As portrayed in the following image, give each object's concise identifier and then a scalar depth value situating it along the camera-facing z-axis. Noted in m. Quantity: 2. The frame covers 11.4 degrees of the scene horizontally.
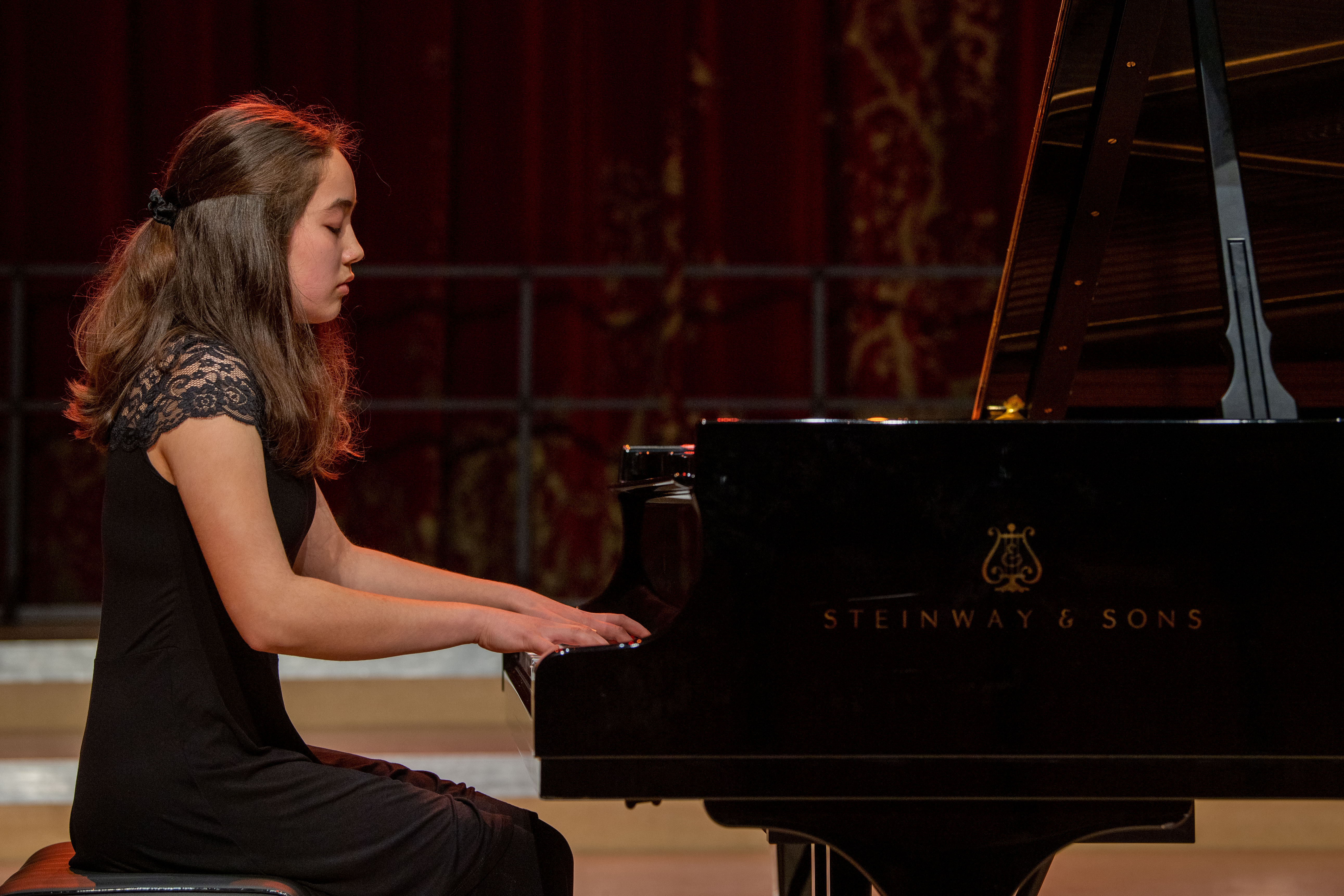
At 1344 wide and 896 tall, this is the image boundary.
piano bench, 7.10
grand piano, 7.04
